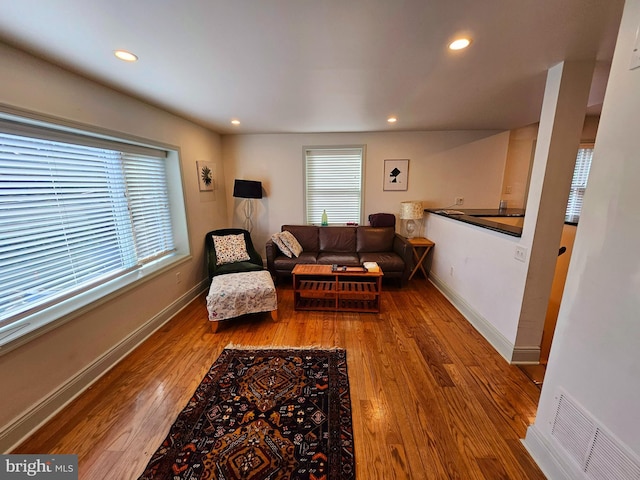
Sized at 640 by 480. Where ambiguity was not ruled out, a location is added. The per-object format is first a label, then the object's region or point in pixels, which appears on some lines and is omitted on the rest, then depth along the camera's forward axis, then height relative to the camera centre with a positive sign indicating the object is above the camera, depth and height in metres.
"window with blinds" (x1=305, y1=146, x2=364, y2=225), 4.10 +0.18
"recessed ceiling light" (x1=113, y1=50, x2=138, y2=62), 1.49 +0.88
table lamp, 3.72 -0.26
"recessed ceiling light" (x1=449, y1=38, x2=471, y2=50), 1.39 +0.88
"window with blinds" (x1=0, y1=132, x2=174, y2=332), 1.50 -0.17
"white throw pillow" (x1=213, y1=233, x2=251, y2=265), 3.35 -0.76
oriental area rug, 1.26 -1.40
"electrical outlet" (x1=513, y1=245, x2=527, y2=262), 1.89 -0.47
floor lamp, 3.71 +0.09
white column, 1.65 +0.07
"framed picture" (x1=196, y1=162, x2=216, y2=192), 3.36 +0.28
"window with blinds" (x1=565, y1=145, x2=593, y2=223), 3.77 +0.26
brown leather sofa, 3.45 -0.86
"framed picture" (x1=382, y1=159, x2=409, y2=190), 3.97 +0.33
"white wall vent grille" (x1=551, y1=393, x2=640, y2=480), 0.93 -1.06
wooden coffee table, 2.82 -1.15
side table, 3.63 -0.88
